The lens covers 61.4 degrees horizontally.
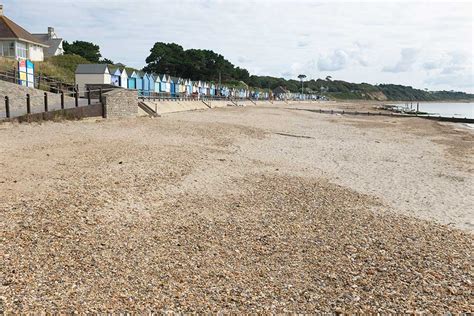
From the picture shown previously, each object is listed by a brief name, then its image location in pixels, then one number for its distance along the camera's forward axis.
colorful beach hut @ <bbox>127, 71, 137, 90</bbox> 44.34
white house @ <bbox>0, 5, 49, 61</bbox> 45.50
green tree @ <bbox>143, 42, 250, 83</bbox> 86.69
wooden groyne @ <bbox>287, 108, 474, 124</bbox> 47.35
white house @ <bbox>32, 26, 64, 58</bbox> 59.53
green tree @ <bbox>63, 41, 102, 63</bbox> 68.56
